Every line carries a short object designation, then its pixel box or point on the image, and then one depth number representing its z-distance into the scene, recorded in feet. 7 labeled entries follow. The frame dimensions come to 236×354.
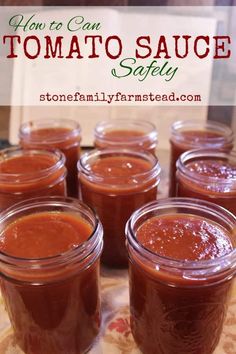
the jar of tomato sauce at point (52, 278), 1.20
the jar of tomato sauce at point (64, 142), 1.93
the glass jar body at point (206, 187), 1.55
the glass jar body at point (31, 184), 1.60
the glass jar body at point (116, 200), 1.57
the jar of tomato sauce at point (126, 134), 1.96
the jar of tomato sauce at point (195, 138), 1.92
